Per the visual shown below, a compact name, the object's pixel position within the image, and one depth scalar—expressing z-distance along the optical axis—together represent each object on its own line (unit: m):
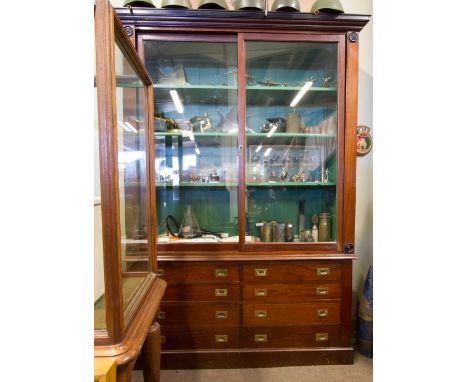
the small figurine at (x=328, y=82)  1.58
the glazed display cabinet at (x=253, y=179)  1.42
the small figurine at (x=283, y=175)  1.75
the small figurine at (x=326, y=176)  1.64
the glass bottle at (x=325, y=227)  1.64
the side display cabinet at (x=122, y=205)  0.50
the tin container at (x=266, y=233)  1.69
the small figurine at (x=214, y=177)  1.73
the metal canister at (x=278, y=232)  1.71
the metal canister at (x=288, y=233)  1.72
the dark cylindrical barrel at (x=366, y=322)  1.60
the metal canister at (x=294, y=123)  1.70
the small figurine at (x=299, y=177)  1.73
